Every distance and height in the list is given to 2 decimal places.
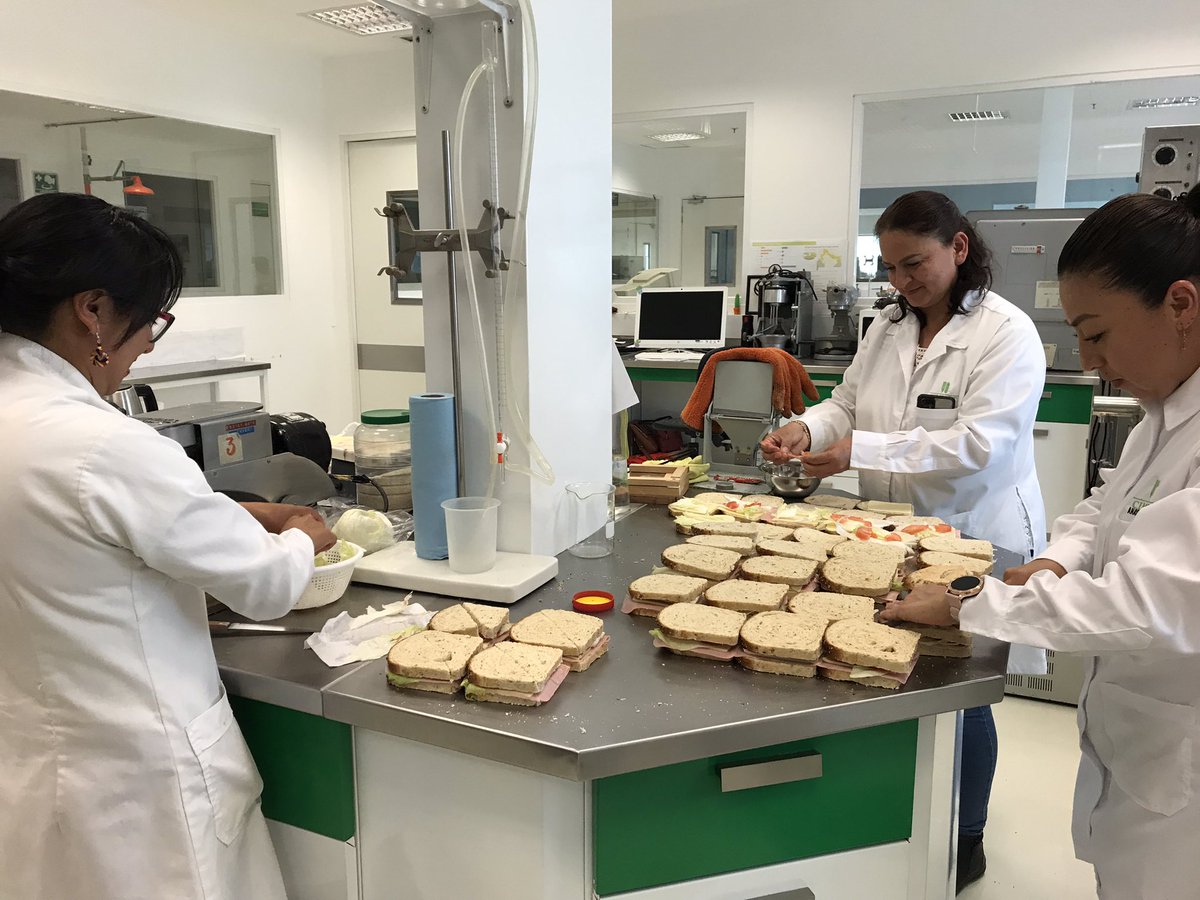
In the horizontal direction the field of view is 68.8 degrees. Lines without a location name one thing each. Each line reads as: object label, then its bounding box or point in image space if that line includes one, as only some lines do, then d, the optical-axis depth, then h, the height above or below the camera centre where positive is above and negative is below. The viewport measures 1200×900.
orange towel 3.35 -0.37
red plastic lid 1.52 -0.54
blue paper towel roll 1.66 -0.34
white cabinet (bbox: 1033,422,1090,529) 3.90 -0.76
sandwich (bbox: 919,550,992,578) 1.63 -0.51
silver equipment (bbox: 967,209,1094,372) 4.03 +0.12
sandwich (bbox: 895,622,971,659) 1.35 -0.54
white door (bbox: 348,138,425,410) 5.91 -0.06
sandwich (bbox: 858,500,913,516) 2.06 -0.51
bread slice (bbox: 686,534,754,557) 1.78 -0.52
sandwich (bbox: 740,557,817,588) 1.59 -0.51
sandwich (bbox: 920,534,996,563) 1.71 -0.50
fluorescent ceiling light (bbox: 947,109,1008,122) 6.66 +1.32
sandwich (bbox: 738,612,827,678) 1.28 -0.52
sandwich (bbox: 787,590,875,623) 1.43 -0.52
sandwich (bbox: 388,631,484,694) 1.23 -0.52
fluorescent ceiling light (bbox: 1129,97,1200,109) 5.32 +1.21
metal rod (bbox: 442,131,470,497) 1.69 -0.05
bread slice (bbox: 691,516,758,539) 1.88 -0.51
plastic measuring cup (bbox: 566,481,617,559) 1.85 -0.50
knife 1.44 -0.55
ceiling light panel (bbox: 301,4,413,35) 4.62 +1.45
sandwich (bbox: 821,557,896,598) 1.54 -0.51
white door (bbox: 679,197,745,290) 8.00 +0.54
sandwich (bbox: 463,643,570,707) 1.20 -0.53
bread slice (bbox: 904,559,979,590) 1.55 -0.50
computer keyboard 4.80 -0.37
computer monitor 5.12 -0.17
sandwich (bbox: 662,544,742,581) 1.63 -0.51
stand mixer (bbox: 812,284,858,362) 4.73 -0.20
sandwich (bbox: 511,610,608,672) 1.30 -0.52
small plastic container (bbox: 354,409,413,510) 2.05 -0.41
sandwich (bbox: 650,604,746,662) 1.34 -0.52
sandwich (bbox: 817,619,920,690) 1.24 -0.52
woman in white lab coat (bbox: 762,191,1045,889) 2.06 -0.29
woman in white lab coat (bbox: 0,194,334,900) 1.03 -0.37
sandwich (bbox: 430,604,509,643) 1.38 -0.52
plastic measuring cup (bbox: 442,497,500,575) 1.57 -0.44
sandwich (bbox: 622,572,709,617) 1.50 -0.52
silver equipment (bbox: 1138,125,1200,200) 3.01 +0.45
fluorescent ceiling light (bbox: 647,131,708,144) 6.79 +1.20
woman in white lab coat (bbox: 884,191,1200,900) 1.09 -0.38
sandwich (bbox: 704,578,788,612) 1.48 -0.52
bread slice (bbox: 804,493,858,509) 2.14 -0.52
